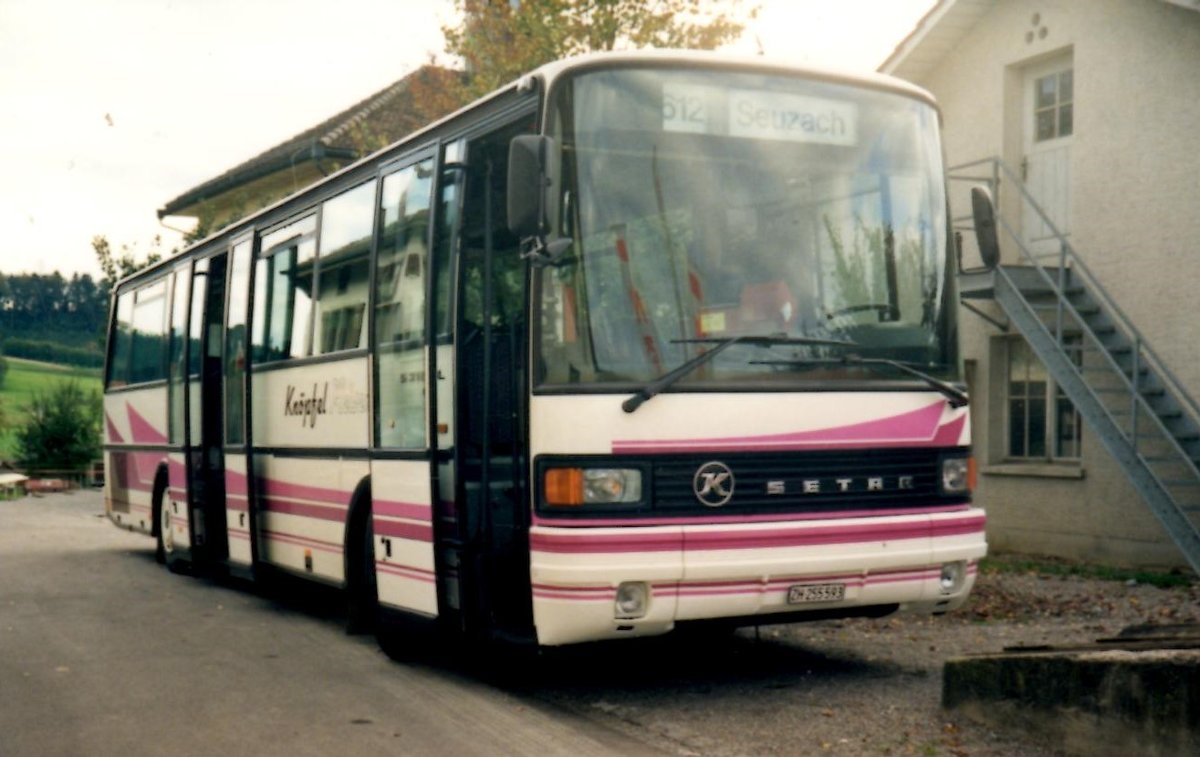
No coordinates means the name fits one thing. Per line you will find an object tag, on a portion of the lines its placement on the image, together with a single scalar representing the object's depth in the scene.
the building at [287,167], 33.03
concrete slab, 6.23
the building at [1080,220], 15.62
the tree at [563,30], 20.08
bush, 44.03
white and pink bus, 7.61
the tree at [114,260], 37.62
